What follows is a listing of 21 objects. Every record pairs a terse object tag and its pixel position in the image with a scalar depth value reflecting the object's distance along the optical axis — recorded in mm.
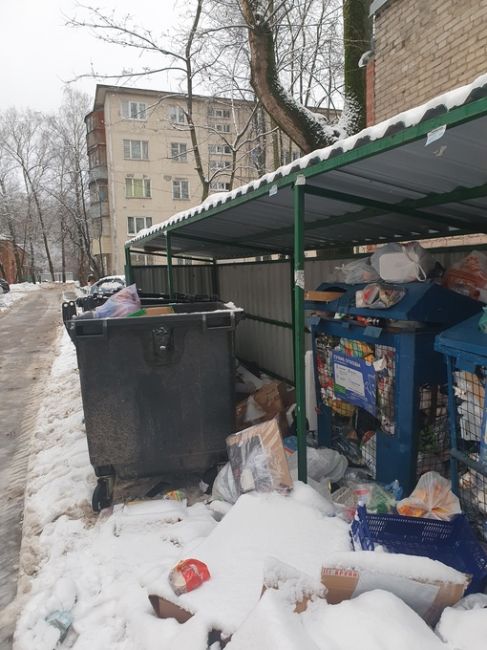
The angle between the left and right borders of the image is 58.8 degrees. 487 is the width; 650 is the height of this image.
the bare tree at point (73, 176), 36812
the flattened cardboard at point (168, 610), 1882
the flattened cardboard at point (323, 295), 3276
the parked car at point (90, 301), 6801
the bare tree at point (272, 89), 7133
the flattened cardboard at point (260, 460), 2660
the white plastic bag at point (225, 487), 2912
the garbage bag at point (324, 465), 3164
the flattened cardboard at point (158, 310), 3779
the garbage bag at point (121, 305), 3543
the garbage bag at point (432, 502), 2207
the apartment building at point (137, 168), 30516
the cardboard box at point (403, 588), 1620
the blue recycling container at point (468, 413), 2021
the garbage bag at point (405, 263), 2841
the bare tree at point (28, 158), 42812
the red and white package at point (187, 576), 1945
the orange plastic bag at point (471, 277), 2752
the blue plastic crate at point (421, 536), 1918
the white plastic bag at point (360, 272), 3154
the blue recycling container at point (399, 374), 2572
